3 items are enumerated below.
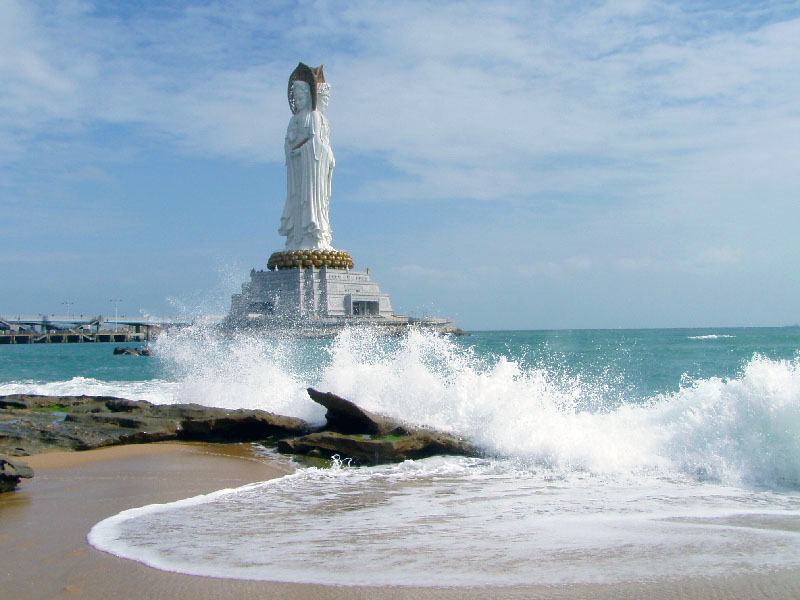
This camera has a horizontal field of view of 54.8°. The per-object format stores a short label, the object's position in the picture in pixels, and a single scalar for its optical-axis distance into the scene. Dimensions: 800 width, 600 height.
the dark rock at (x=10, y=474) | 6.94
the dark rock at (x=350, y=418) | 9.84
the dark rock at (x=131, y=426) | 9.70
